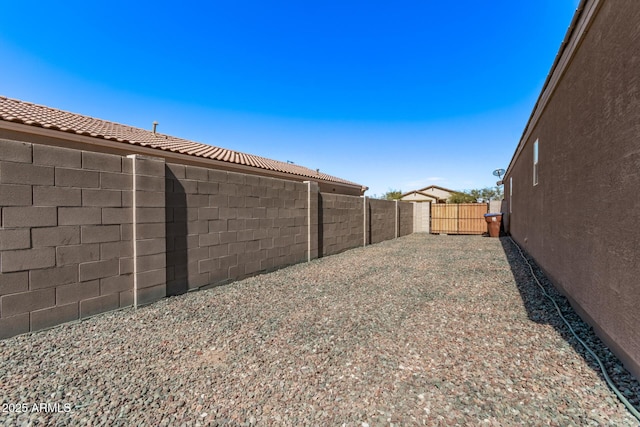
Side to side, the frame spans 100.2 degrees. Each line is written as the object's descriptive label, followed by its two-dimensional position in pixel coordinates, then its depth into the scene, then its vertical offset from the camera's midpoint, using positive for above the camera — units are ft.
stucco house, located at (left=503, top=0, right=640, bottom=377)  7.39 +1.50
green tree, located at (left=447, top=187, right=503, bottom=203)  125.80 +8.07
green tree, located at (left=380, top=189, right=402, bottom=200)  146.61 +9.70
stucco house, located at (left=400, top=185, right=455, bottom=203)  128.67 +8.93
